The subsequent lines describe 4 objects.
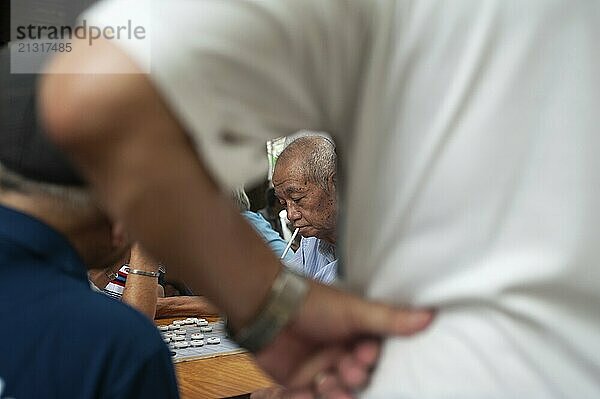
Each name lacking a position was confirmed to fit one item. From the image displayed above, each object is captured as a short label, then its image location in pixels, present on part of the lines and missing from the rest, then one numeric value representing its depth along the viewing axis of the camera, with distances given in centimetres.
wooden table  184
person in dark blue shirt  99
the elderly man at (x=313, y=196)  283
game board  212
